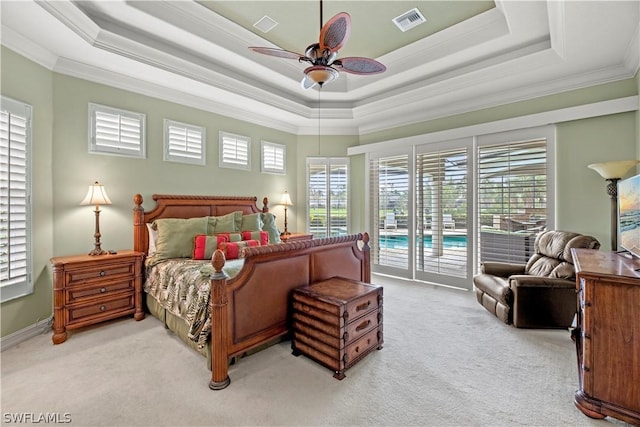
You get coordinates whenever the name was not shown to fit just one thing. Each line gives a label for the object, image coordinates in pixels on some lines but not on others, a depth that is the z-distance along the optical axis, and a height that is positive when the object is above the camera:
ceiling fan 2.11 +1.32
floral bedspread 2.24 -0.69
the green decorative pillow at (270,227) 4.27 -0.18
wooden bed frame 2.06 -0.61
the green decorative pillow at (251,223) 4.09 -0.11
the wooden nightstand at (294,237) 4.79 -0.38
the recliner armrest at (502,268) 3.53 -0.69
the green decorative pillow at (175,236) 3.37 -0.25
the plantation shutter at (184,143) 3.93 +1.07
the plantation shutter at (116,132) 3.29 +1.05
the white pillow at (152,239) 3.52 -0.29
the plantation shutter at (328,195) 5.70 +0.41
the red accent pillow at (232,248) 3.26 -0.39
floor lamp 2.76 +0.37
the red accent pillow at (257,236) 3.72 -0.27
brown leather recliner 2.84 -0.81
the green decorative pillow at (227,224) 3.81 -0.11
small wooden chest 2.15 -0.88
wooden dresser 1.63 -0.79
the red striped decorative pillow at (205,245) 3.36 -0.35
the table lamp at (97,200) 3.08 +0.18
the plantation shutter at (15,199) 2.54 +0.17
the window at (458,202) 3.72 +0.18
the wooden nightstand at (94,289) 2.70 -0.76
